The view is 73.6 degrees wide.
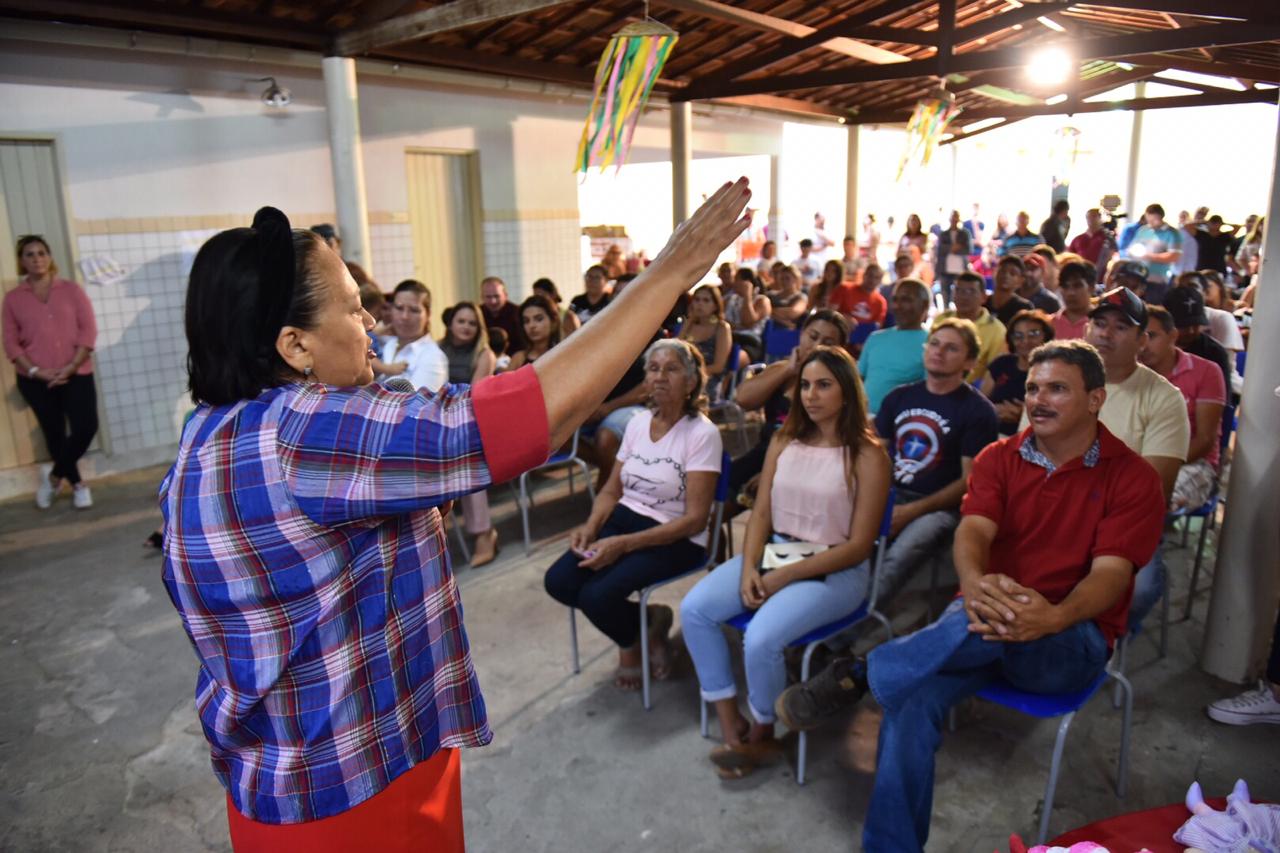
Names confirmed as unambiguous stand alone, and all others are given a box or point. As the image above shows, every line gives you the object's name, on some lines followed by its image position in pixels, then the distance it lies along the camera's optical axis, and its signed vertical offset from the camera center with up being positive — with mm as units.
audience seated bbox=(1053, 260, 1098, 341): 4906 -369
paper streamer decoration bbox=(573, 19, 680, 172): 4004 +705
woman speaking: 902 -286
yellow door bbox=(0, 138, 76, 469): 5512 +201
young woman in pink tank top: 2697 -1027
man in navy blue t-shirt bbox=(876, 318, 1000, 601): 3400 -825
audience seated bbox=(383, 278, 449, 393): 4309 -491
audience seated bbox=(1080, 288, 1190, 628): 3074 -612
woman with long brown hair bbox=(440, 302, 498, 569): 4531 -586
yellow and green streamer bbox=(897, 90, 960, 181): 7383 +953
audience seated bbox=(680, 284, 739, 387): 5773 -608
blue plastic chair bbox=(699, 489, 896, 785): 2654 -1237
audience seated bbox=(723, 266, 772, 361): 6703 -606
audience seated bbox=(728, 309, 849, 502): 3963 -721
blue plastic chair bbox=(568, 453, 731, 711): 3173 -1110
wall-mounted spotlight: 6414 +1136
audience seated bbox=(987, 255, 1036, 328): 5895 -317
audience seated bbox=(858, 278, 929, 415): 4531 -596
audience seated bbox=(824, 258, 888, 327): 6891 -522
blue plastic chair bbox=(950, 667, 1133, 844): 2195 -1214
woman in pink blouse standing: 5230 -628
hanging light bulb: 6980 +1624
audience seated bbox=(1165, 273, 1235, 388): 4094 -442
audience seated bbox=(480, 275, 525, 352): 6184 -492
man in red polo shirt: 2211 -934
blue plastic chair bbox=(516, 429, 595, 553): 4395 -1230
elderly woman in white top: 3109 -1031
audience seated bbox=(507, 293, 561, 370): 5133 -464
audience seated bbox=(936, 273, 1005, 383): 5074 -484
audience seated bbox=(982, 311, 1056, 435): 4207 -629
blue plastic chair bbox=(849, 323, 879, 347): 6784 -745
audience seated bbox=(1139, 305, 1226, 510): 3580 -650
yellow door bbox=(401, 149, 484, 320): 7883 +198
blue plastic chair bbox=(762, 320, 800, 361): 6231 -748
